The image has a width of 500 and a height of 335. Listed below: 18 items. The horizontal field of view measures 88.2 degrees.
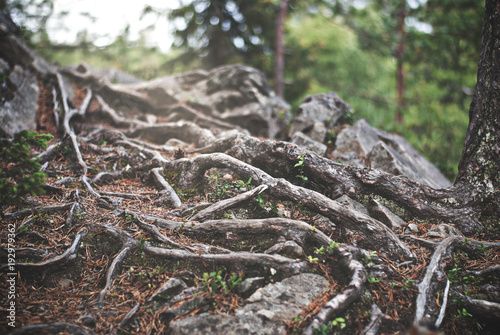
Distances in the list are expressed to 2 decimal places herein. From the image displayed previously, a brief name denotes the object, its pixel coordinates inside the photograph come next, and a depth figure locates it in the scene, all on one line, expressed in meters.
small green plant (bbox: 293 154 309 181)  4.24
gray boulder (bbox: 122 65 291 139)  7.80
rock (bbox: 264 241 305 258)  3.31
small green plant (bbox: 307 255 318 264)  3.22
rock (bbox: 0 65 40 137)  5.71
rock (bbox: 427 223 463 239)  3.71
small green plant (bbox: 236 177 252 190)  4.20
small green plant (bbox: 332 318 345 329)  2.53
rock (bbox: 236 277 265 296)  2.96
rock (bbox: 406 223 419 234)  3.88
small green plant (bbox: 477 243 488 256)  3.43
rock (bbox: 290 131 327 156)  5.72
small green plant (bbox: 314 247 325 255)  3.28
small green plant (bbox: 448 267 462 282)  3.17
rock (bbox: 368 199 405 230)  3.94
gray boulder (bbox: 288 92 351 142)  6.95
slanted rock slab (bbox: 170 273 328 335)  2.54
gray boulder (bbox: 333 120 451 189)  5.50
